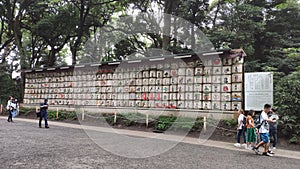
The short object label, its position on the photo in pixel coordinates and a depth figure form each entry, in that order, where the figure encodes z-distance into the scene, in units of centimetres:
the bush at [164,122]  1293
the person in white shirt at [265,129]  777
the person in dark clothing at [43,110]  1255
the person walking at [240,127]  977
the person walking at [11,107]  1500
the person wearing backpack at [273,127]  910
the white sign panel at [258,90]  1093
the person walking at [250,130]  862
